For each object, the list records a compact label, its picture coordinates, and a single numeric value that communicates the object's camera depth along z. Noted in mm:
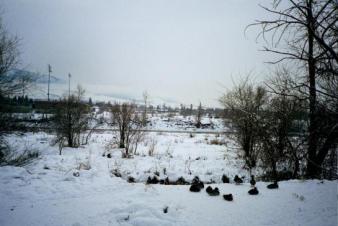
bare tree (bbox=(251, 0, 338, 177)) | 2559
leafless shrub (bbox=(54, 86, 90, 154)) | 12281
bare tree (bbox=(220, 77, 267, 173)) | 8664
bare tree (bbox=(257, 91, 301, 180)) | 5887
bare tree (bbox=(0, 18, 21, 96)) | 7922
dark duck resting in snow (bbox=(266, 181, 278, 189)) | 4527
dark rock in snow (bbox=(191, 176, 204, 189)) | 4595
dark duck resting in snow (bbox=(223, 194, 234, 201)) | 3961
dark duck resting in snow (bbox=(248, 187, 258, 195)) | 4238
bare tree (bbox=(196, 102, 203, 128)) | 36094
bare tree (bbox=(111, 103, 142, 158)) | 11812
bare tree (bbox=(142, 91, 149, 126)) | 13121
